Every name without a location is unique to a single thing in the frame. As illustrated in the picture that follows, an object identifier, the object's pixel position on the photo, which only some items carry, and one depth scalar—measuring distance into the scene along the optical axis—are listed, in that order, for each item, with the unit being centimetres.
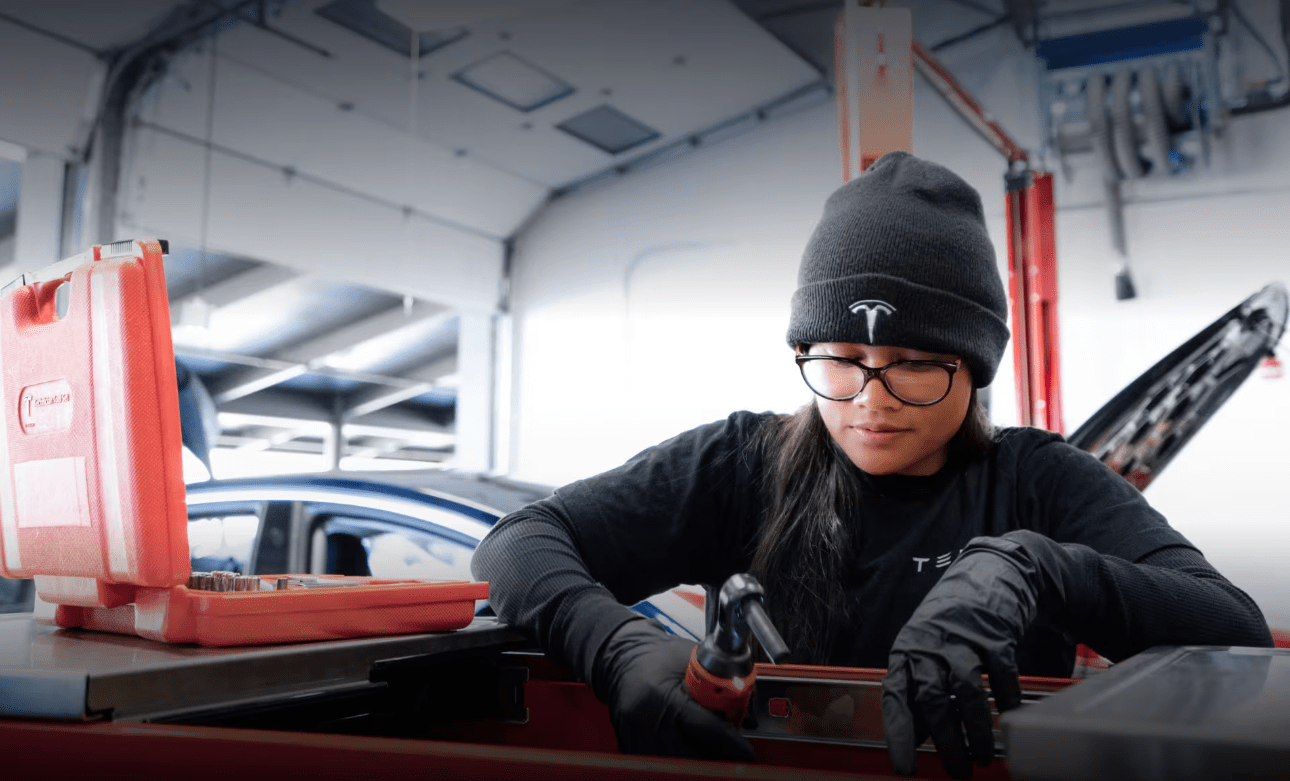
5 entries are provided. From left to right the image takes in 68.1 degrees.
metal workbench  58
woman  98
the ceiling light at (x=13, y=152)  344
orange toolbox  74
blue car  263
